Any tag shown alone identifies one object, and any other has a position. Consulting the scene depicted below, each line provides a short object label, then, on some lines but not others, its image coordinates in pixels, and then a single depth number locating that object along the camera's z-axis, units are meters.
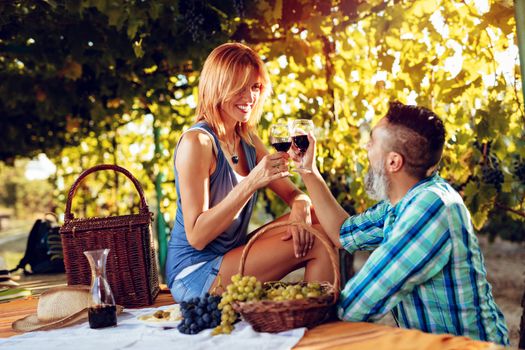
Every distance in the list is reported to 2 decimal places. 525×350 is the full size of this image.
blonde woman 2.72
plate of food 2.53
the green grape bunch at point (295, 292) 2.19
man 2.09
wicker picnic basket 3.11
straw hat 2.67
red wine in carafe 2.55
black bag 5.05
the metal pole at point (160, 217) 5.20
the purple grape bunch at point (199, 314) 2.33
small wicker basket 2.15
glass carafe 2.46
